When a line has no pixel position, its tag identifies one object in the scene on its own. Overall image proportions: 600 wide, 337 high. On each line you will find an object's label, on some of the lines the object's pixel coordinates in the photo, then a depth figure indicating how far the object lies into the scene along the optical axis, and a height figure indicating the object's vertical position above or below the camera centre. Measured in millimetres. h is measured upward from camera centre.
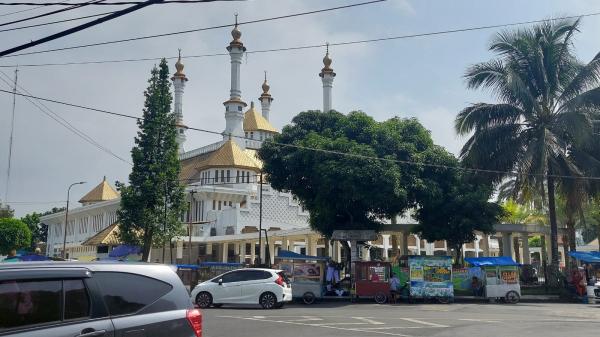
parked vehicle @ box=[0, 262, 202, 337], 4684 -352
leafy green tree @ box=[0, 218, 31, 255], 72000 +3351
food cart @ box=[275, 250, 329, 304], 24953 -625
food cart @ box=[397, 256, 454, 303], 25734 -726
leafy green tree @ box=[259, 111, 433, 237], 27469 +4716
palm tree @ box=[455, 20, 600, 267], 28562 +7610
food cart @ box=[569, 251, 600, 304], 26531 -489
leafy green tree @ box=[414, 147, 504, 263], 29609 +2897
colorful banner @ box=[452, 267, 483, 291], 27875 -738
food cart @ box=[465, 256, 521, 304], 26109 -868
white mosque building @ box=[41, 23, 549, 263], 51750 +4845
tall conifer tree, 36219 +4955
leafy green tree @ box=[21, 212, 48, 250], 99000 +6295
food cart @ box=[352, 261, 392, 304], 25469 -892
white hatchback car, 21375 -1121
